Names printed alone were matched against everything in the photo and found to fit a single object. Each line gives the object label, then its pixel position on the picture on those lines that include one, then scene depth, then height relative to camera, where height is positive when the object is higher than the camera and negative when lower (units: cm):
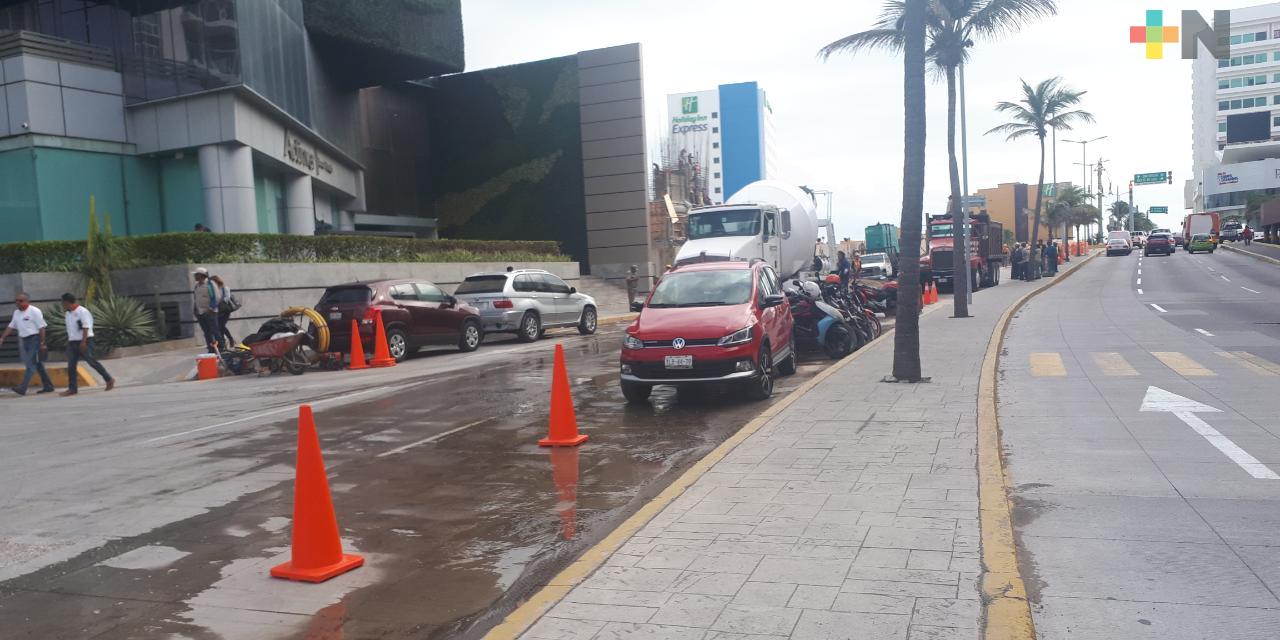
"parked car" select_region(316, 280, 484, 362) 1747 -91
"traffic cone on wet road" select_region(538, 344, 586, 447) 914 -159
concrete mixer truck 2160 +57
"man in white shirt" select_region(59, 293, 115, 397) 1513 -79
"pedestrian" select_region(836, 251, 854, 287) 1967 -49
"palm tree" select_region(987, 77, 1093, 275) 4947 +695
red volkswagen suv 1102 -95
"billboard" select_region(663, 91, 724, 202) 15838 +2325
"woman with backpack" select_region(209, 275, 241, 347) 1805 -54
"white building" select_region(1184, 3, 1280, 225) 11312 +1729
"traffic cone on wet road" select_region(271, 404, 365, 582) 540 -145
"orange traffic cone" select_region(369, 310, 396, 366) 1758 -150
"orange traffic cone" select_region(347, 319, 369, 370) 1720 -149
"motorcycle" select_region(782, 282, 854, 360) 1625 -136
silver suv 2114 -87
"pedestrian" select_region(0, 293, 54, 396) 1523 -81
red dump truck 3712 -38
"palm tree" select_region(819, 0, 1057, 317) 2333 +581
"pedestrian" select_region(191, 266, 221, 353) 1773 -56
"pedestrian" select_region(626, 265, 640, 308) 3048 -78
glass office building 2347 +449
